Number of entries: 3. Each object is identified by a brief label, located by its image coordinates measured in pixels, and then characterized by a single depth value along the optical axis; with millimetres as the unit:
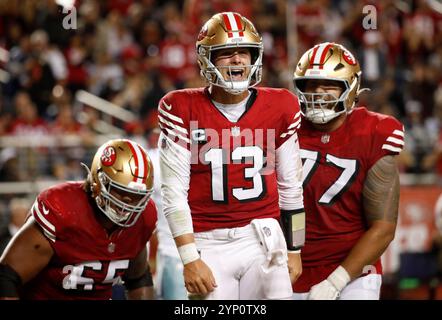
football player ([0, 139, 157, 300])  8742
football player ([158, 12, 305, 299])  8180
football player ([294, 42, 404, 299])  9250
